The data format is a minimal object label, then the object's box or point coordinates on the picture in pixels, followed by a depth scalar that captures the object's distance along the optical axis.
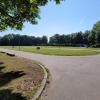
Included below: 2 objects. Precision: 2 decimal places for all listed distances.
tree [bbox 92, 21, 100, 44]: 39.71
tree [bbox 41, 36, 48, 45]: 67.18
